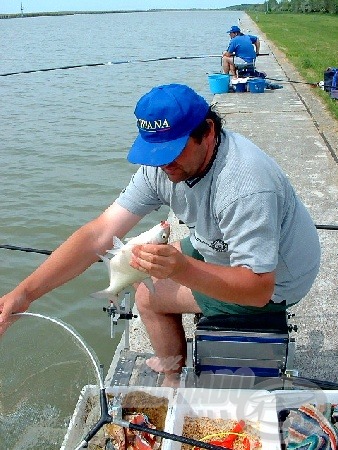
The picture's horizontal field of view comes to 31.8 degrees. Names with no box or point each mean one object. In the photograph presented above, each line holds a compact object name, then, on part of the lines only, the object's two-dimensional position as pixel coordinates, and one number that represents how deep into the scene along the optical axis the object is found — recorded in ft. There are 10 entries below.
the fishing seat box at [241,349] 9.64
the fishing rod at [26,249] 13.10
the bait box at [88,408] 8.66
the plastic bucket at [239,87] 50.21
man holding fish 8.45
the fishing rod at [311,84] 47.68
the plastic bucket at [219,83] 49.77
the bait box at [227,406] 9.27
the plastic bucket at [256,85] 49.49
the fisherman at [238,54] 53.88
